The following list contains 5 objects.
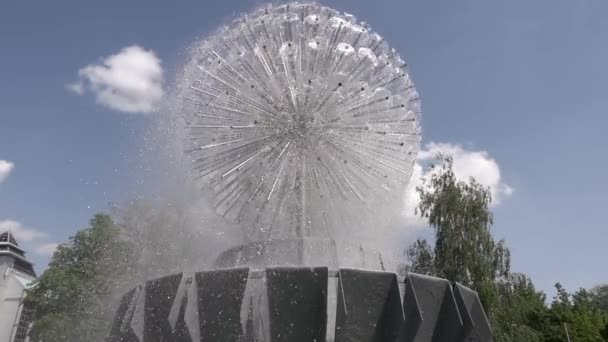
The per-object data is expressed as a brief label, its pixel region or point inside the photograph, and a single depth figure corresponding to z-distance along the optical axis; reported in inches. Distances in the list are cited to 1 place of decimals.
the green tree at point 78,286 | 842.8
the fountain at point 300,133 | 440.0
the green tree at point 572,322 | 1003.9
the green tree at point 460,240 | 889.5
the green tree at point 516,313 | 861.2
